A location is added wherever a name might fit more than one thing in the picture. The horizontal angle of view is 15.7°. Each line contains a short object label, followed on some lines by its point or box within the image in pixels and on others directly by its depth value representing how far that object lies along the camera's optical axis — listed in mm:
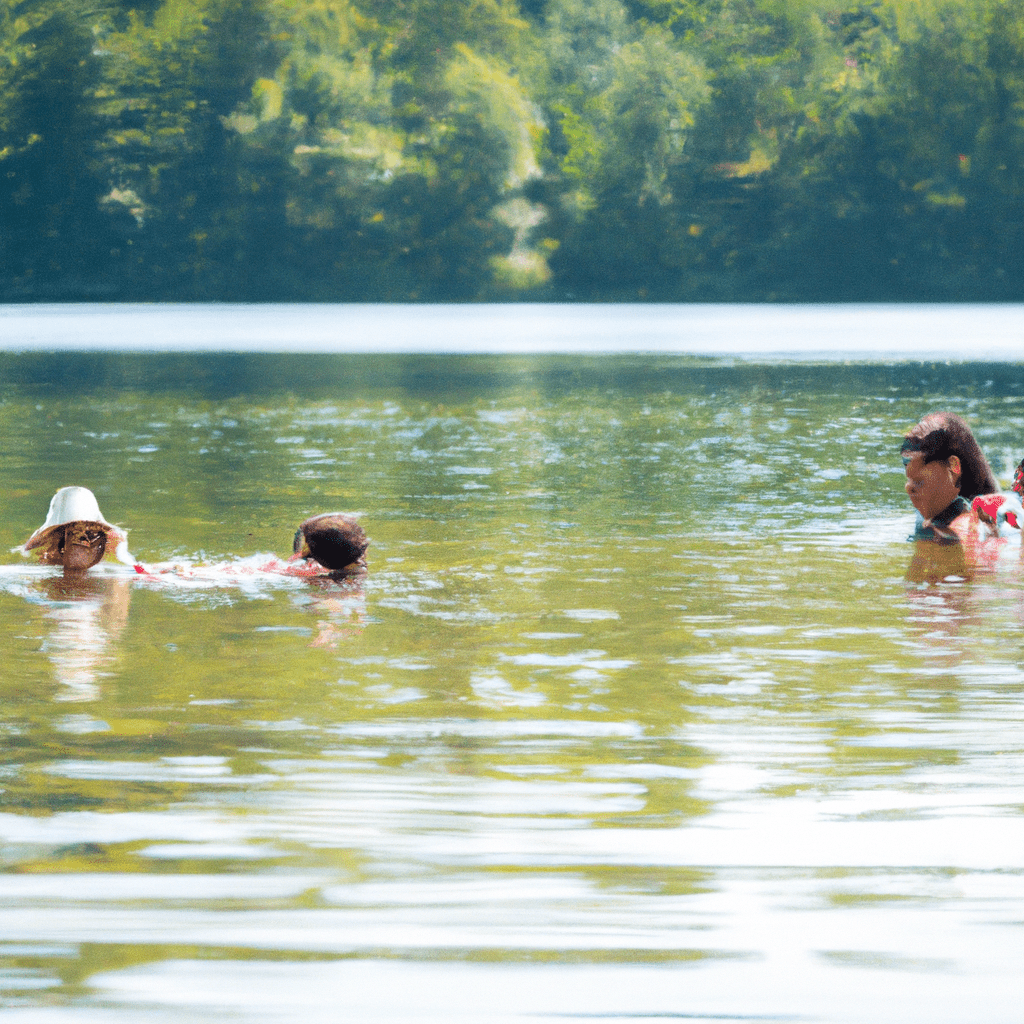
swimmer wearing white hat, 19953
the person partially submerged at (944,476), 20891
